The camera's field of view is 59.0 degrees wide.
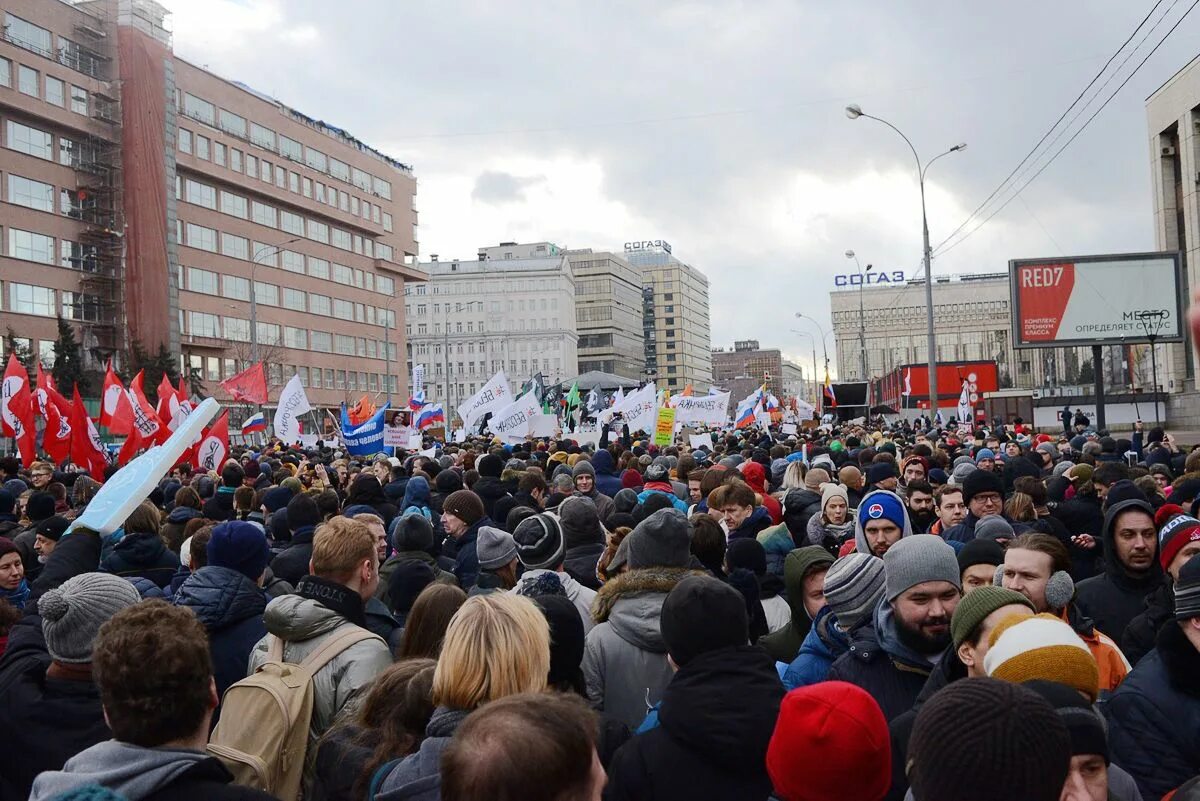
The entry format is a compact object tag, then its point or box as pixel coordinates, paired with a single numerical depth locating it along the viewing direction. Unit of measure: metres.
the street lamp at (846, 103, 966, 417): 28.61
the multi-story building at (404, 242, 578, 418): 142.38
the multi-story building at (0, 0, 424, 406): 55.31
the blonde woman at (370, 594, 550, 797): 2.99
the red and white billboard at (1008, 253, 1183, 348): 31.25
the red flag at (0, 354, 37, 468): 18.14
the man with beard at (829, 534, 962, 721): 3.73
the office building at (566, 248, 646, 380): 165.12
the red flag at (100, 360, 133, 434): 18.67
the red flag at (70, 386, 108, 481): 16.92
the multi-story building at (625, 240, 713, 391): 193.50
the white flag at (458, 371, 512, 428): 19.86
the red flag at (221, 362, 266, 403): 28.69
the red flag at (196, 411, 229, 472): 15.00
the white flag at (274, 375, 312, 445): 20.67
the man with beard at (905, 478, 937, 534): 8.62
